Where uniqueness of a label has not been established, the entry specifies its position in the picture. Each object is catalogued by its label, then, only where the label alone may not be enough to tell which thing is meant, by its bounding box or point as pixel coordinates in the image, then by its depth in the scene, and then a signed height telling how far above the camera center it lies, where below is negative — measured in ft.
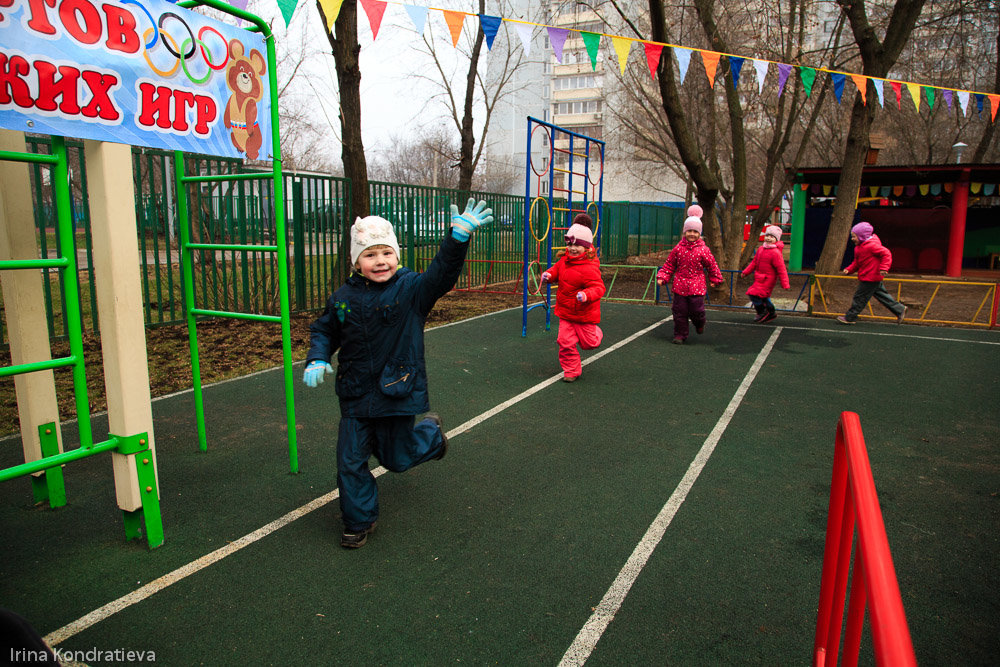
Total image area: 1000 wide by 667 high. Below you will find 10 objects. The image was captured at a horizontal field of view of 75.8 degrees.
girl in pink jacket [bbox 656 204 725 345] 28.58 -1.73
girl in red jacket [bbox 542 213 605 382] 22.25 -2.17
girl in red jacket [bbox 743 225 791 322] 33.35 -1.78
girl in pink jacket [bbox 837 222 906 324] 33.09 -1.64
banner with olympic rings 8.70 +2.47
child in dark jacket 10.96 -1.95
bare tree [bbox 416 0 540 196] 67.00 +18.04
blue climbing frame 27.94 +1.80
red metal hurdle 3.63 -2.20
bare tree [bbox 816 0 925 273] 37.32 +7.46
